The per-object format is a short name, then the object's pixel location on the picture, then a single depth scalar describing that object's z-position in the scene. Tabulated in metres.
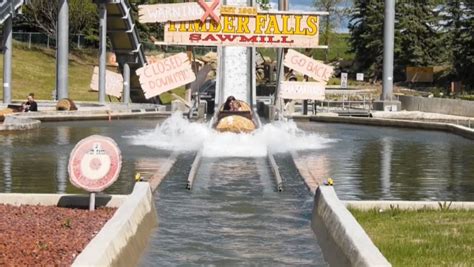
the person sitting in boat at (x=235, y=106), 26.59
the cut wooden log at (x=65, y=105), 37.24
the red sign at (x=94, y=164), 10.38
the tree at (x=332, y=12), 120.57
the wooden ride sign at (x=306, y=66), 34.16
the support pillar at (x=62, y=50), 41.91
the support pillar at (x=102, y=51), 44.77
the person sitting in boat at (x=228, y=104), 26.80
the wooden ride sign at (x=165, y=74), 29.06
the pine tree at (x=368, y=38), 86.62
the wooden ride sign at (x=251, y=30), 29.67
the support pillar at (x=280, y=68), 38.52
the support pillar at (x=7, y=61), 42.31
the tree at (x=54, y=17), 84.41
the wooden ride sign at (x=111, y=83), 47.72
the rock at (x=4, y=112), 30.61
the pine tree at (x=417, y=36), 86.31
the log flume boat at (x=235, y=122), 23.78
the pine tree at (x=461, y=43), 73.69
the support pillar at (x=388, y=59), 46.50
